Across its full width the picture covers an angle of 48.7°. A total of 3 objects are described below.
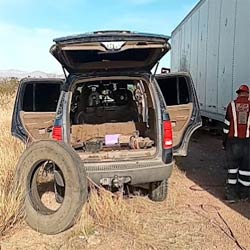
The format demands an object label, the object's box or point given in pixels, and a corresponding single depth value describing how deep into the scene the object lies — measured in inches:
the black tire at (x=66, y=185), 126.3
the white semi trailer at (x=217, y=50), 190.5
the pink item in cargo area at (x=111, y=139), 158.2
